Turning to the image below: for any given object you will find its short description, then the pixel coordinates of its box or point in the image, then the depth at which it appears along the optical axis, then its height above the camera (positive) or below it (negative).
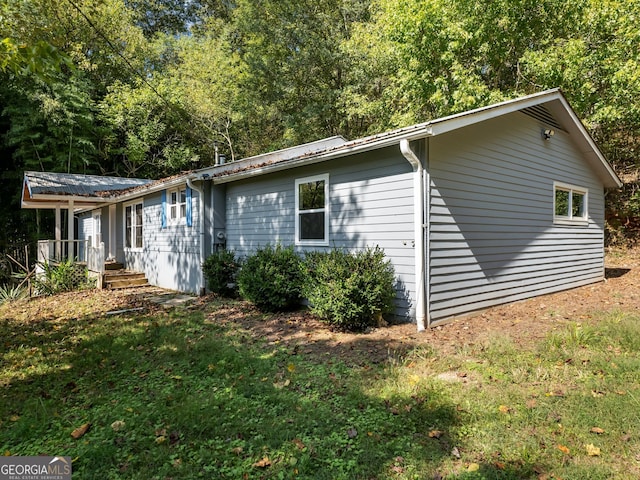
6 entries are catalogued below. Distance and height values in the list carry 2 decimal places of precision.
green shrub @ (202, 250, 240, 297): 8.67 -0.74
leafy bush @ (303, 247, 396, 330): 5.53 -0.76
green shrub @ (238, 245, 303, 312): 7.00 -0.77
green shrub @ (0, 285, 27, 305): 9.45 -1.31
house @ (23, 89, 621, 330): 5.82 +0.68
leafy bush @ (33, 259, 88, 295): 10.09 -1.01
